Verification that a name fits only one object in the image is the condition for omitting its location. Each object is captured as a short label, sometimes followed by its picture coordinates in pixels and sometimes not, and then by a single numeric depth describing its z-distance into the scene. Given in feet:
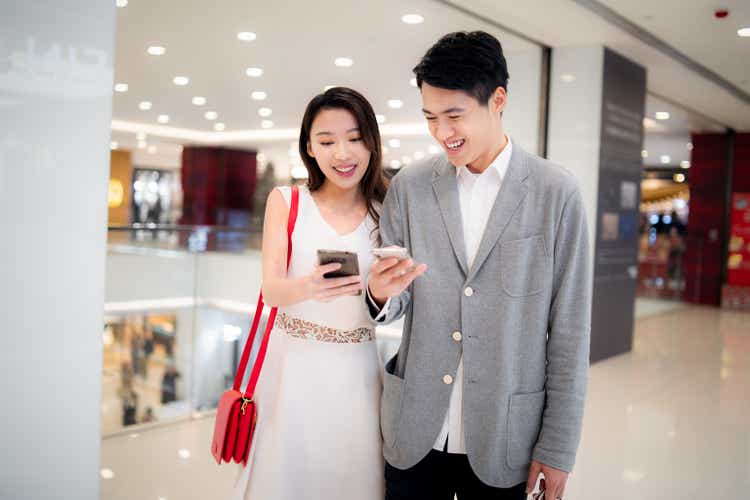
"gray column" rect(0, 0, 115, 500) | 7.30
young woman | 6.35
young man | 5.22
